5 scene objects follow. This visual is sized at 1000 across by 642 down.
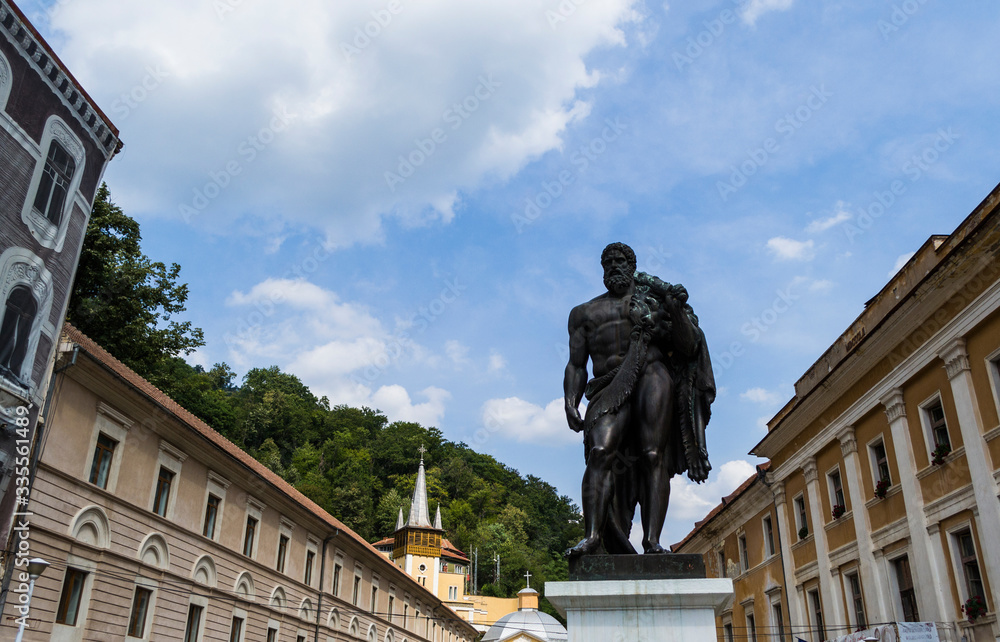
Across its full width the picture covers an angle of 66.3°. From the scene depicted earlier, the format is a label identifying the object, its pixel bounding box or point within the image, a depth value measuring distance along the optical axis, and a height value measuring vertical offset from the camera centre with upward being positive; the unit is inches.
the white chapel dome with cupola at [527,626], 2518.1 +122.0
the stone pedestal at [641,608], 175.5 +11.9
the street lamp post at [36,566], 469.7 +52.7
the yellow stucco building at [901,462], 596.7 +181.0
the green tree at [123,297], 1142.3 +513.4
